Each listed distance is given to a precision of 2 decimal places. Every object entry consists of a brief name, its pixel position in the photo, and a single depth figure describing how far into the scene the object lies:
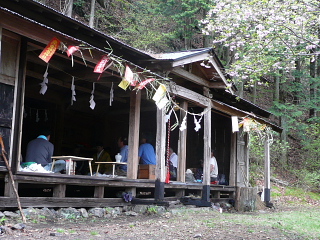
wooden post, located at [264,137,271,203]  16.83
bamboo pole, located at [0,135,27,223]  7.29
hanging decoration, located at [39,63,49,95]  9.51
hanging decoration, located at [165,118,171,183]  11.33
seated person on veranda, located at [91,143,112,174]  11.99
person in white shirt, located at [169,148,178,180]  13.59
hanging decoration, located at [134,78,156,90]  9.05
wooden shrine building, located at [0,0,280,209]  7.70
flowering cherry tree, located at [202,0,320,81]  11.14
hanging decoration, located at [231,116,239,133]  14.40
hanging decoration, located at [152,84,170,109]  8.66
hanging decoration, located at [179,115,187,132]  11.43
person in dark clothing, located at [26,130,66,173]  9.52
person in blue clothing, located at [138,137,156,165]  11.82
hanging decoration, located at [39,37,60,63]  7.39
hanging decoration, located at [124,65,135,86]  8.51
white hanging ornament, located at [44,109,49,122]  12.97
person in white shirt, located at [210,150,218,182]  15.01
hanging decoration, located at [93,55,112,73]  8.18
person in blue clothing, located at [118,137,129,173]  11.55
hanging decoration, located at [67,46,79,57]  7.57
